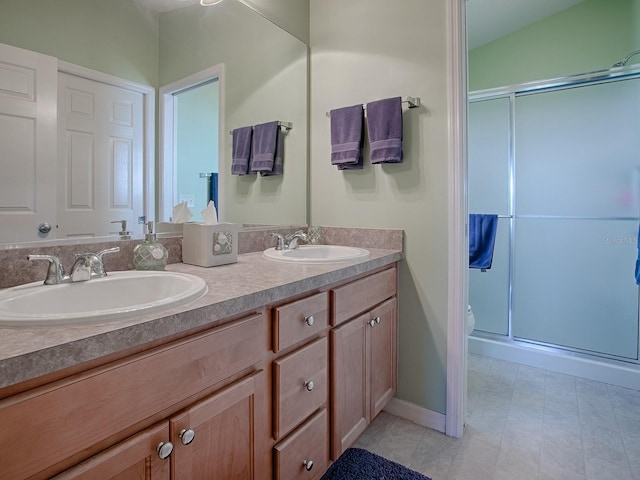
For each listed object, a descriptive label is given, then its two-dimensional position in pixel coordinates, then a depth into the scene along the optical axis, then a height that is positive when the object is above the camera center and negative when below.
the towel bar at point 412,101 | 1.69 +0.66
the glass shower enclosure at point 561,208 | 2.40 +0.24
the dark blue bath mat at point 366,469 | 1.39 -0.92
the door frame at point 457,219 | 1.61 +0.10
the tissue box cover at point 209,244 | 1.32 -0.01
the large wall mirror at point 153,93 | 1.03 +0.59
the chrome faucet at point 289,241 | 1.75 +0.00
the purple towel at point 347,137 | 1.84 +0.55
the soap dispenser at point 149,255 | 1.21 -0.05
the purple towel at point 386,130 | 1.71 +0.54
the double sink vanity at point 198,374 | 0.57 -0.29
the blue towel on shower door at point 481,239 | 2.63 +0.01
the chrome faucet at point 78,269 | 0.93 -0.08
